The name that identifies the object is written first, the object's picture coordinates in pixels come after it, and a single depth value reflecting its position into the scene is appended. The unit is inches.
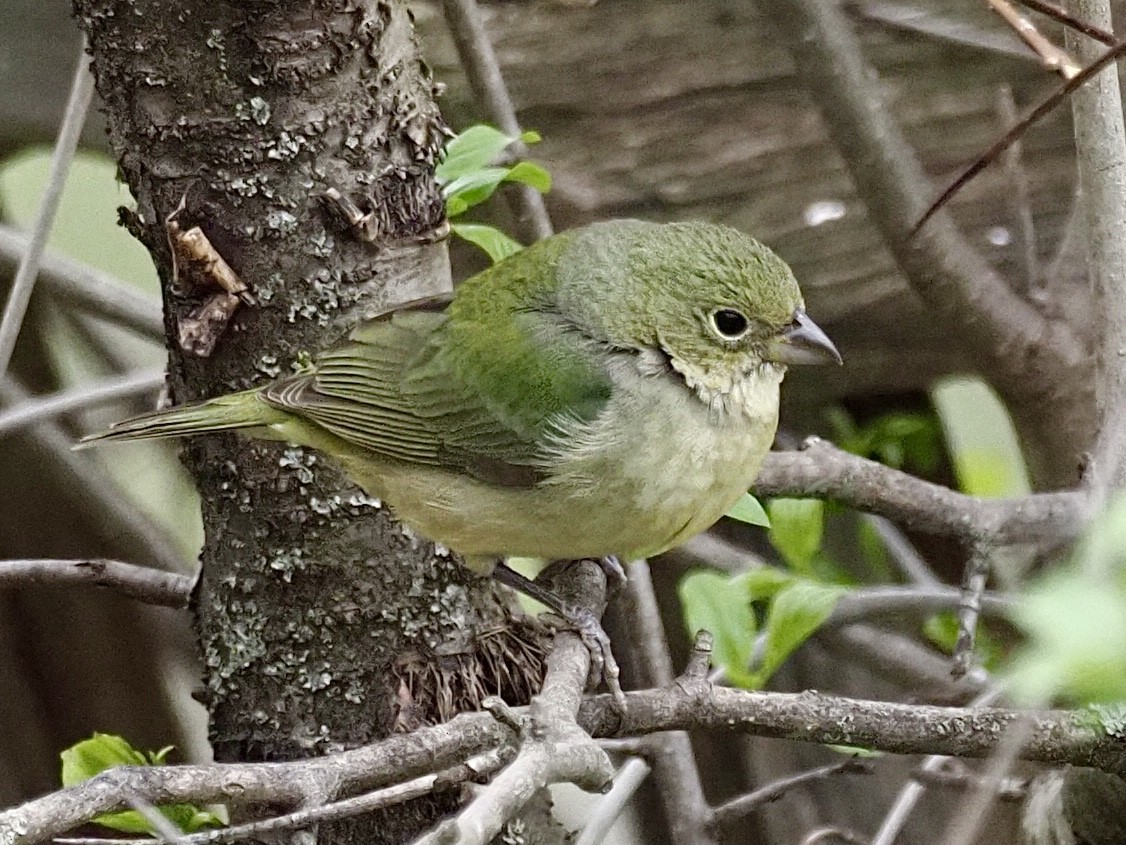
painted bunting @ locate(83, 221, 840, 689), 202.5
